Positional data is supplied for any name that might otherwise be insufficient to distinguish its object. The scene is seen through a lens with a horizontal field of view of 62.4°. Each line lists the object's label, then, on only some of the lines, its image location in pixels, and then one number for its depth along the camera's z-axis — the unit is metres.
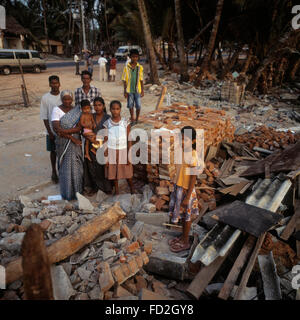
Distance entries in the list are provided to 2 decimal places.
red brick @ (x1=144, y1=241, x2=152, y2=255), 2.77
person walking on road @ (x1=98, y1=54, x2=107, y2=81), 15.11
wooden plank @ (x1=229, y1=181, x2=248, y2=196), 4.03
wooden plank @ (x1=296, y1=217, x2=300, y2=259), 3.08
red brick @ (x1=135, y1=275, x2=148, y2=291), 2.56
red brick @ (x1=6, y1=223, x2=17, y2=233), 2.84
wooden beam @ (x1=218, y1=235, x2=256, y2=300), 2.35
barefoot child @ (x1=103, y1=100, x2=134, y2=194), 3.61
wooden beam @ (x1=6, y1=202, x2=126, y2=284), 2.21
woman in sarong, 3.46
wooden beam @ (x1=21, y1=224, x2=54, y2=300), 1.45
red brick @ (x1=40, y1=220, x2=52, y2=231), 2.84
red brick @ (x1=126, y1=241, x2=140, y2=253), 2.62
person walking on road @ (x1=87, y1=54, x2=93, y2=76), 15.97
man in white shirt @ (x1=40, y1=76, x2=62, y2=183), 3.84
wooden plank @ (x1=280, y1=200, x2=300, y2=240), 3.17
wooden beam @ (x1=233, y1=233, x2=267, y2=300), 2.36
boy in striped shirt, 5.76
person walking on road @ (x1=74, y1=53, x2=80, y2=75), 16.52
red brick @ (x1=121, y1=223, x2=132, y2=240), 2.90
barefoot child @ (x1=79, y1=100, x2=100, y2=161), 3.53
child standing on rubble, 2.75
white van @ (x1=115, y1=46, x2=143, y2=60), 27.89
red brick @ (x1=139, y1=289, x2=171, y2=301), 2.25
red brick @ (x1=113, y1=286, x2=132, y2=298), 2.29
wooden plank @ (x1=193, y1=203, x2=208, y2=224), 3.65
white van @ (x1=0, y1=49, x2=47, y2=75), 16.25
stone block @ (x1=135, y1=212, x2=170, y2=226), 3.45
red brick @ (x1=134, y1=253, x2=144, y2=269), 2.54
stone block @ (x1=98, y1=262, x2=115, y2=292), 2.26
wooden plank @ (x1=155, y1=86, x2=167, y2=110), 6.57
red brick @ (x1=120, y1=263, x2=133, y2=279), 2.43
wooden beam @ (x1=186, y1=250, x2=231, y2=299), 2.35
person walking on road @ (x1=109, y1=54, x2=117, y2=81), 15.08
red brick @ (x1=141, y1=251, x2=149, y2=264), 2.61
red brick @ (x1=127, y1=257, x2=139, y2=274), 2.48
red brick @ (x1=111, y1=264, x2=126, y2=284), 2.37
